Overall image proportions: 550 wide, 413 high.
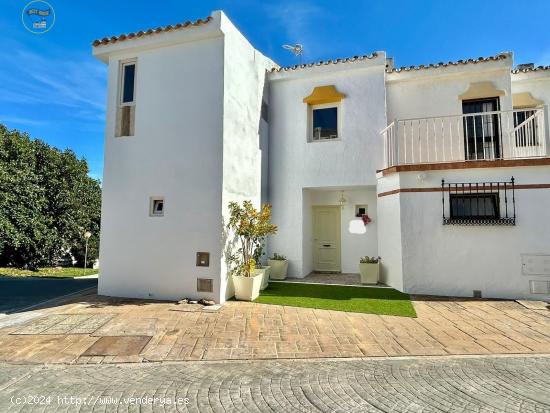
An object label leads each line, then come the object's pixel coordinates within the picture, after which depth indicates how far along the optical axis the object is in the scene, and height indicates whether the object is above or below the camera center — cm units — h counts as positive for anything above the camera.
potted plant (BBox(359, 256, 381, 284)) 873 -103
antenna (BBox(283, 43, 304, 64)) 1177 +672
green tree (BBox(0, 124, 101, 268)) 1406 +146
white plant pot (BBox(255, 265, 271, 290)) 816 -108
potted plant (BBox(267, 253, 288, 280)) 954 -103
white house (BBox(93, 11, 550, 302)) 715 +153
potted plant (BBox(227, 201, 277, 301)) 718 -17
